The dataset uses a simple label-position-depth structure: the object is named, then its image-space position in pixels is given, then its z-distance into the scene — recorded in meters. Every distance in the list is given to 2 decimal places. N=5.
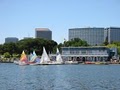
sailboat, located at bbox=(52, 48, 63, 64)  141.61
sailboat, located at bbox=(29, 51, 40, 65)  133.90
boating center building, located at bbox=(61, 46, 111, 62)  170.50
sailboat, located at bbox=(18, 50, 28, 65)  129.50
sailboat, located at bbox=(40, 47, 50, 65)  132.18
